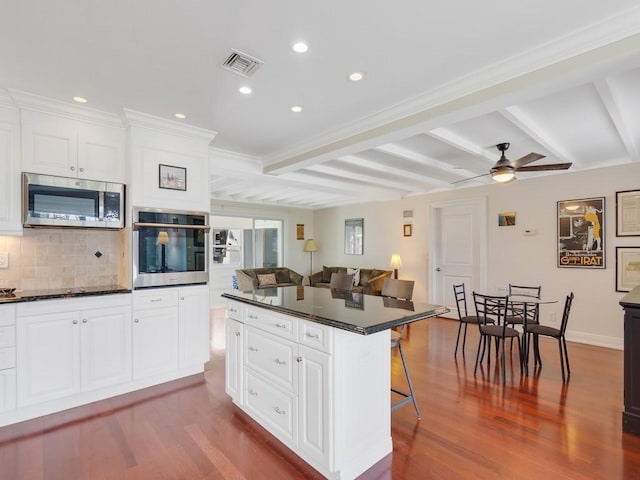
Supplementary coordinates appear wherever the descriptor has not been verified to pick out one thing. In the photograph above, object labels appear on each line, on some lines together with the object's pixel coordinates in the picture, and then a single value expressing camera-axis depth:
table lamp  7.07
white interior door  5.89
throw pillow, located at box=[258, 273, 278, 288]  7.20
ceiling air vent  2.17
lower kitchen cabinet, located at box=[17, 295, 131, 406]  2.61
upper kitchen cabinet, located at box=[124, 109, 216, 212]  3.20
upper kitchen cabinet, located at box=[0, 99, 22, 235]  2.70
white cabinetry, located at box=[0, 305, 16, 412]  2.51
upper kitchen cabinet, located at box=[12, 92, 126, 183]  2.81
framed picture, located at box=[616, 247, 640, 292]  4.31
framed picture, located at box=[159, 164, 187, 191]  3.37
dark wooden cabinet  2.43
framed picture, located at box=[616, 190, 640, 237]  4.32
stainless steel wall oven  3.21
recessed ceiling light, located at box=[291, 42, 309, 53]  2.05
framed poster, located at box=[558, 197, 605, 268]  4.61
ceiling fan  3.55
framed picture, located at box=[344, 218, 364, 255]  8.22
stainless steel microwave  2.77
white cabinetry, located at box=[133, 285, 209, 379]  3.17
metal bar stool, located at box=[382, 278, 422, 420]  3.25
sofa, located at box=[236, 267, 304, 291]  7.25
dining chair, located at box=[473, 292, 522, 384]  3.47
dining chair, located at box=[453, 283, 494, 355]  4.10
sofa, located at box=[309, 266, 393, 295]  6.99
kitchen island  1.88
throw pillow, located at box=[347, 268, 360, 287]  7.60
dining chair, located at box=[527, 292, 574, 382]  3.44
